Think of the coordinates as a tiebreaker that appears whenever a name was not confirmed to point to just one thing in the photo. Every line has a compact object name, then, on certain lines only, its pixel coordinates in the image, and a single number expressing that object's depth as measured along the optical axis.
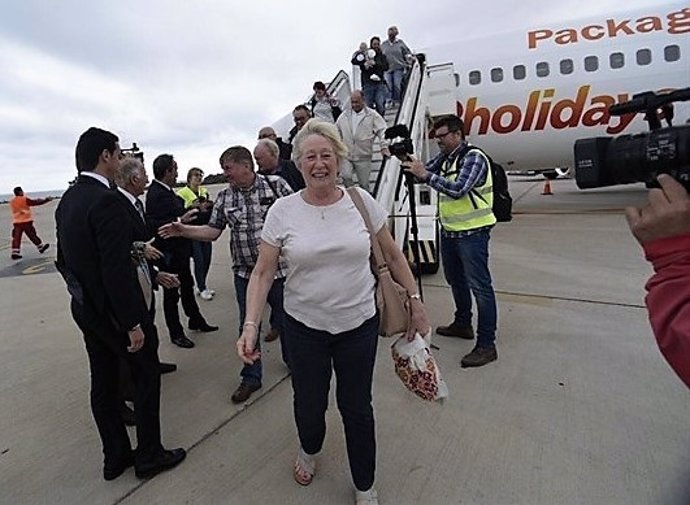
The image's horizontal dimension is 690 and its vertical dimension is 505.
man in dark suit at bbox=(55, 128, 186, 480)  1.91
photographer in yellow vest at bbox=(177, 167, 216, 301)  5.01
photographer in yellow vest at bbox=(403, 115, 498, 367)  2.97
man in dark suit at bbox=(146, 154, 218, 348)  3.69
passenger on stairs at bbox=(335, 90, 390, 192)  5.74
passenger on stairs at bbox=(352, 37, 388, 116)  7.34
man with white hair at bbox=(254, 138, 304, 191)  3.23
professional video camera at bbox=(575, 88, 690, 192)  1.04
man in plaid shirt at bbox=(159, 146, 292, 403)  2.73
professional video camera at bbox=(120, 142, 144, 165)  3.54
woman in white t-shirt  1.76
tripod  3.02
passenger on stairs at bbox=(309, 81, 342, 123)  7.23
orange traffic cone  14.07
